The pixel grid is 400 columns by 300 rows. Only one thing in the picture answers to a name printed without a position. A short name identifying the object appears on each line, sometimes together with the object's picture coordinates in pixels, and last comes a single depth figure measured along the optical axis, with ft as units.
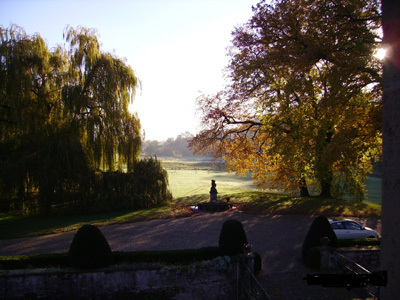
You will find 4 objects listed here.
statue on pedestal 74.90
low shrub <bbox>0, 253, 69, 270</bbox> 33.53
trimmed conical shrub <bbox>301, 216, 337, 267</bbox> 38.63
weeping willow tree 63.36
